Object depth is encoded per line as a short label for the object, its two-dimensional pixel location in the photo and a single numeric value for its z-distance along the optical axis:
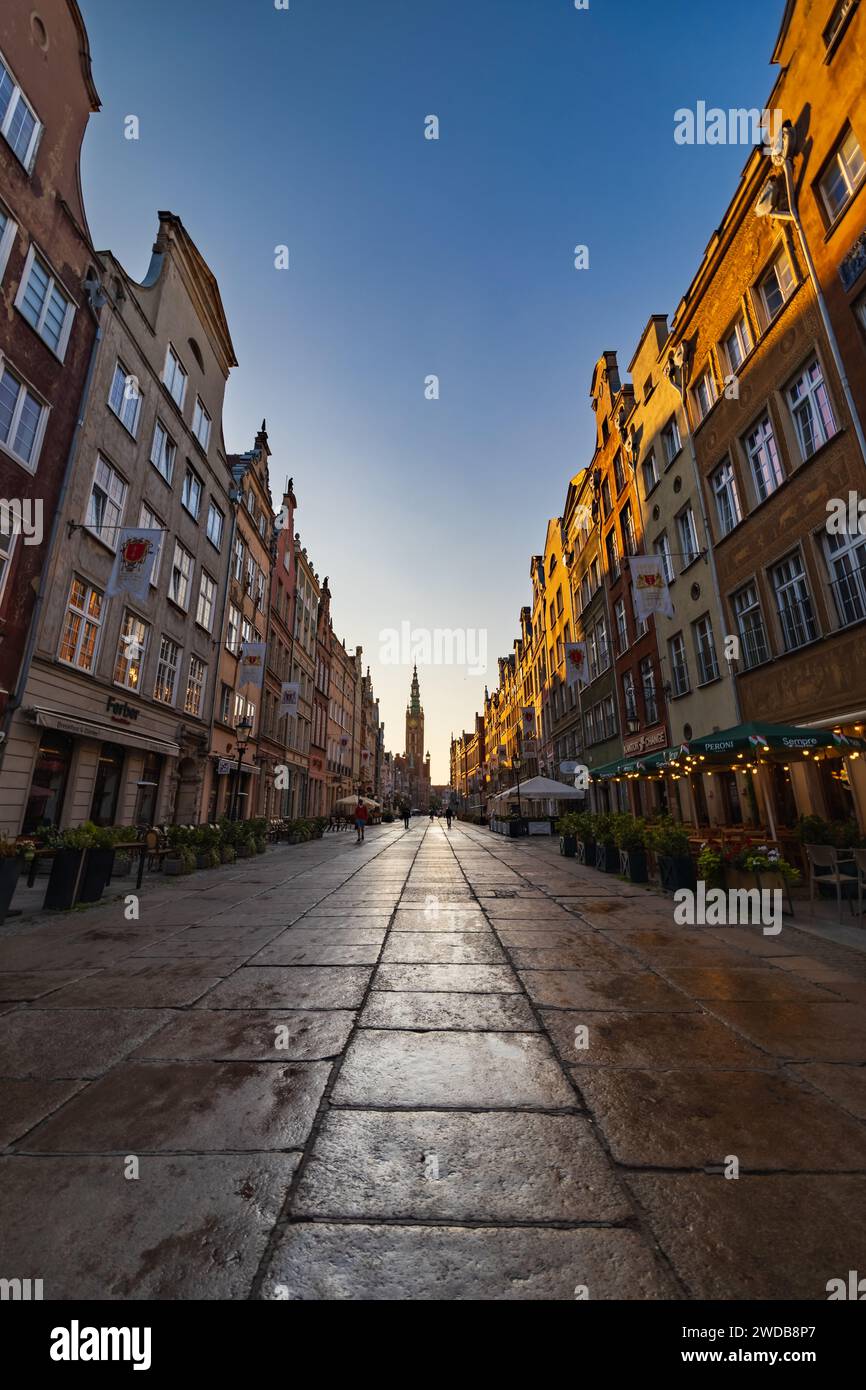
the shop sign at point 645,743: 19.92
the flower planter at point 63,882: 8.35
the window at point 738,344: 14.54
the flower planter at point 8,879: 7.13
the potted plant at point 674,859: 9.85
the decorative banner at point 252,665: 23.53
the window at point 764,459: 13.25
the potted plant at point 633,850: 11.59
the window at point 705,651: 16.27
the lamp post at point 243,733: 21.43
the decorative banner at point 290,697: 28.08
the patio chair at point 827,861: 7.65
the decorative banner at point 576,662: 25.67
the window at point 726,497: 15.09
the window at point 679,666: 18.16
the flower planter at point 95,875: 8.91
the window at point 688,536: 17.31
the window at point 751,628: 13.81
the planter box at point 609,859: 13.21
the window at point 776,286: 12.95
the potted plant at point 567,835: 17.84
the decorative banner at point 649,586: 15.26
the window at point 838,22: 10.77
